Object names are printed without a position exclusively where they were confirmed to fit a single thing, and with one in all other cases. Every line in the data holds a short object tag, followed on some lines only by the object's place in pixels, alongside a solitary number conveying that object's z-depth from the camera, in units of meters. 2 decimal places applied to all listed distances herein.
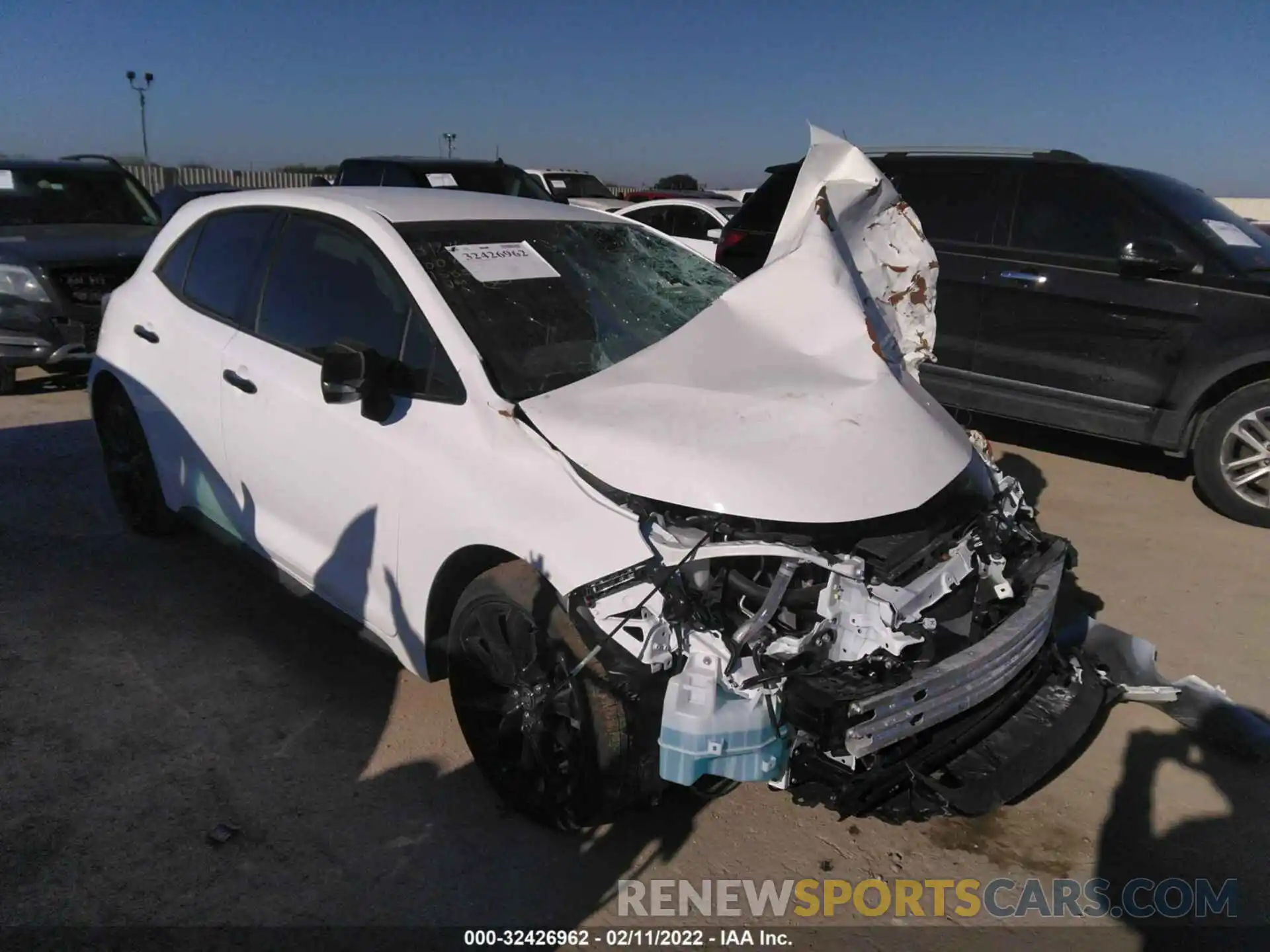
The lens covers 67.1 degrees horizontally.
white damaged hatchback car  2.46
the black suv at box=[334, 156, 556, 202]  9.58
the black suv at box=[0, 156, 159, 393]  7.64
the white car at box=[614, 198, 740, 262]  13.28
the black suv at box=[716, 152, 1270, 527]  5.70
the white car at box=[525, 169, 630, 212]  15.37
